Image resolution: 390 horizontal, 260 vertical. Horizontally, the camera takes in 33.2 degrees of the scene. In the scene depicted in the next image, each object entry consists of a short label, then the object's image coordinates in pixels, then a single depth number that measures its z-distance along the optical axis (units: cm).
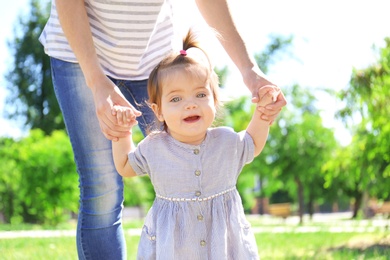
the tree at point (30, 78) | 2700
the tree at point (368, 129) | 724
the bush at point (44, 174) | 1470
